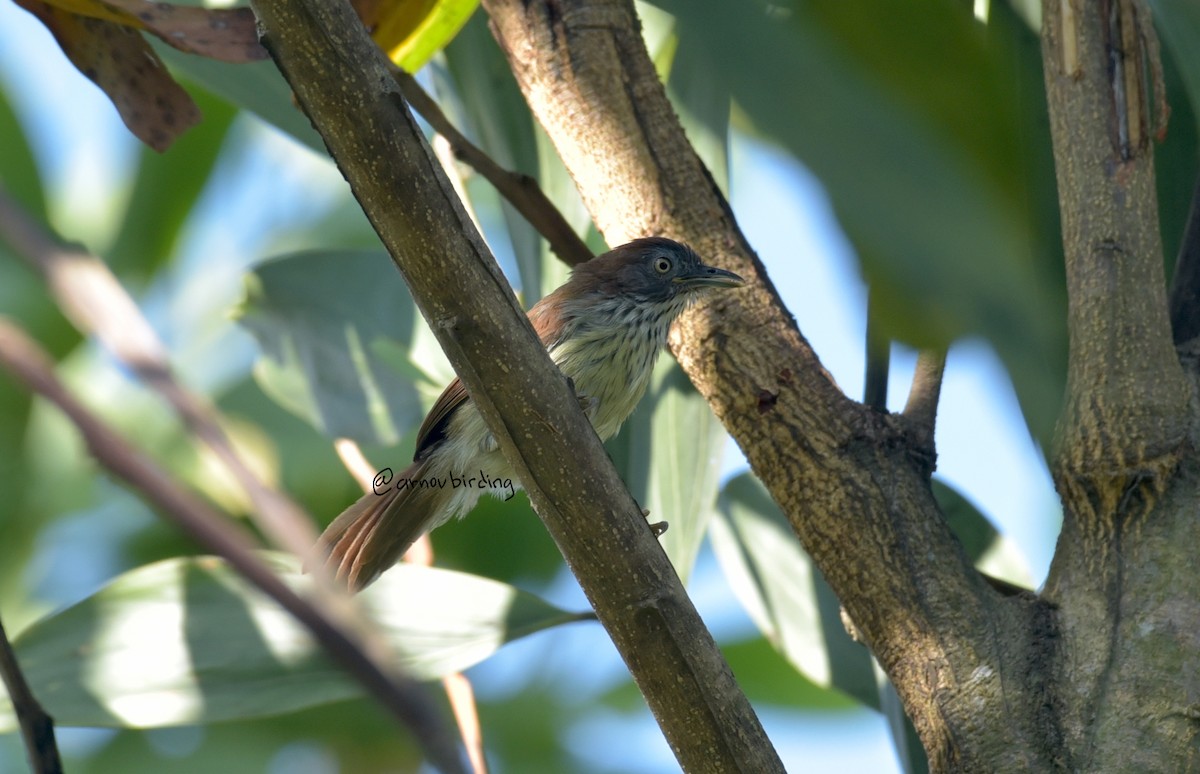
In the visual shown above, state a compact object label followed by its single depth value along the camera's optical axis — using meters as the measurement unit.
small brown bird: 6.72
